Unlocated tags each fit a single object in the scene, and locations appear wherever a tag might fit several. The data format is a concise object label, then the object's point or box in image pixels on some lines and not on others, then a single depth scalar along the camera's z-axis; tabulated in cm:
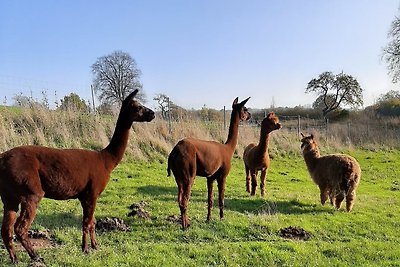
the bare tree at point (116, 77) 4803
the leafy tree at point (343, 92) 5009
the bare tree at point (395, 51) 4594
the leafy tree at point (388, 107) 4462
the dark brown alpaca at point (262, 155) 1212
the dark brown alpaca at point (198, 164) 805
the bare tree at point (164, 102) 2106
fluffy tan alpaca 1113
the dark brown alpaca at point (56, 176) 538
